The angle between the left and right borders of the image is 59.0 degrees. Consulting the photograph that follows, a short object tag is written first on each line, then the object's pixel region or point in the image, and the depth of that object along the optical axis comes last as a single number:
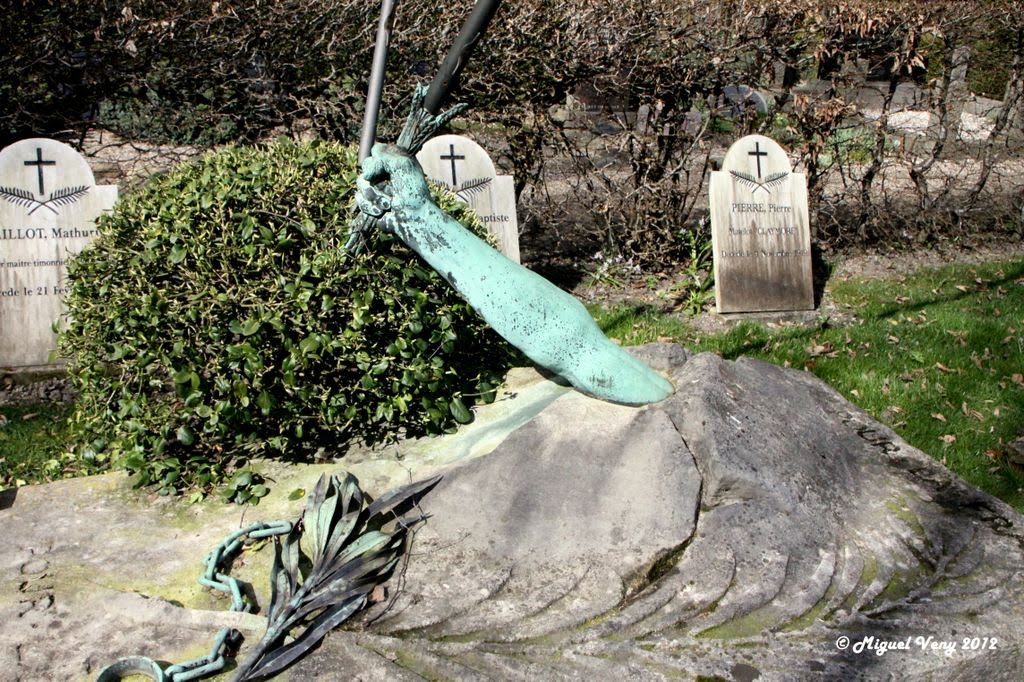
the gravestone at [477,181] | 7.19
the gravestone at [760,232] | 7.74
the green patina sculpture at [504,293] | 3.15
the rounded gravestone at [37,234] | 6.48
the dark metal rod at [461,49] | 2.97
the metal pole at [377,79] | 3.24
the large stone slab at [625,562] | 2.47
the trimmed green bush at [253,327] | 3.33
